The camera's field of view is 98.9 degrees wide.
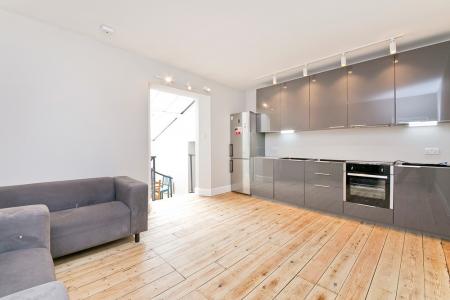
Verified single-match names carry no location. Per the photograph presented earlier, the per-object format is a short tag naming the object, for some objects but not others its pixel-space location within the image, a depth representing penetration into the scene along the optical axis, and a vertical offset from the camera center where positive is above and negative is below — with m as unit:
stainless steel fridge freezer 4.36 +0.08
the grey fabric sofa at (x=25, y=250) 1.04 -0.69
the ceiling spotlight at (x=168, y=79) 3.40 +1.28
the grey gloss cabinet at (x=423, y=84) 2.42 +0.87
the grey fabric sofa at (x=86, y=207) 1.88 -0.65
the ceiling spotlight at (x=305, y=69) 3.34 +1.42
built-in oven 2.69 -0.50
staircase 6.44 -1.25
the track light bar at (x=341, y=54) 2.51 +1.48
